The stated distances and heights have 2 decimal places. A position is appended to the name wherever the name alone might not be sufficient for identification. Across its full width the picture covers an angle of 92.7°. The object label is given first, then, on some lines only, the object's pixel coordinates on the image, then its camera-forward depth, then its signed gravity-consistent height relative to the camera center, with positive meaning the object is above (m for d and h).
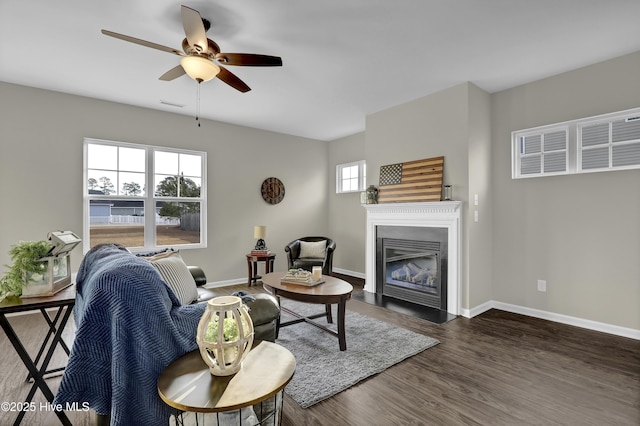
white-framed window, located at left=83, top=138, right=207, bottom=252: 4.18 +0.24
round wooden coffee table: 2.68 -0.73
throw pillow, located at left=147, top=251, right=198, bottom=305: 2.35 -0.51
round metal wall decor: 5.63 +0.41
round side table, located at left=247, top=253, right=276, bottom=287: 4.98 -0.84
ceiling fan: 2.17 +1.21
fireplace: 3.73 -0.56
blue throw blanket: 1.22 -0.57
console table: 1.65 -0.53
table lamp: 5.15 -0.39
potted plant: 1.75 -0.32
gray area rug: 2.17 -1.23
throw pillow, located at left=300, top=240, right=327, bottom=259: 5.15 -0.63
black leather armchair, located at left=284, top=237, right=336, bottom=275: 4.82 -0.69
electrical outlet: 3.55 -0.85
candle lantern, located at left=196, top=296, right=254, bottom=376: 1.20 -0.50
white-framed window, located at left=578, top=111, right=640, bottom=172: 3.02 +0.71
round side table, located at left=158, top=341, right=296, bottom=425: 1.06 -0.66
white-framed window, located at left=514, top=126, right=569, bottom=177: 3.47 +0.72
